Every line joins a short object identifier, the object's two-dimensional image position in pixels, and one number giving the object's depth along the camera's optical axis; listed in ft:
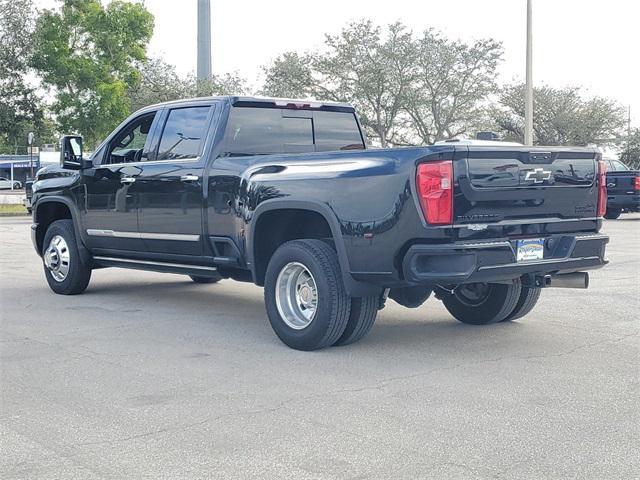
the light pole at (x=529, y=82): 75.46
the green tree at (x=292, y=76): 147.43
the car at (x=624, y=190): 77.71
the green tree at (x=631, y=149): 147.54
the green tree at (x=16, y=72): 133.39
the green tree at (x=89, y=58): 129.70
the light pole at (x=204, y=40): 173.17
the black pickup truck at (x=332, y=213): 19.65
